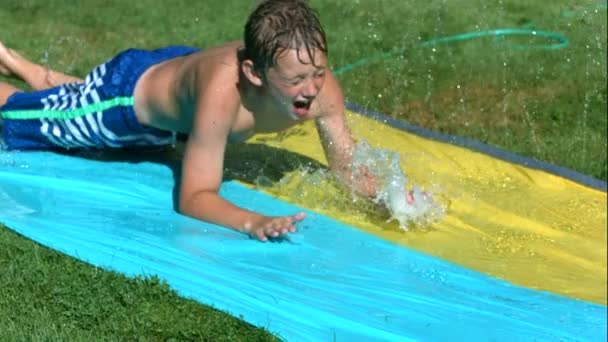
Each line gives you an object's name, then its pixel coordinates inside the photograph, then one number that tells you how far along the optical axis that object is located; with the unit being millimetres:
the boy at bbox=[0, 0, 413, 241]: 7820
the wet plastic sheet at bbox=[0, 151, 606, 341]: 6805
